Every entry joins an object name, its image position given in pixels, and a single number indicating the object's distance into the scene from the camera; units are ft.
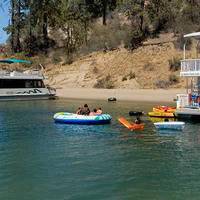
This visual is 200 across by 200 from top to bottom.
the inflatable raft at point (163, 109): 82.08
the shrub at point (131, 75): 146.92
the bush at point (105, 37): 174.81
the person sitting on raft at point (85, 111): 74.49
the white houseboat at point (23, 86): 130.21
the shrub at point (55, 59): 184.34
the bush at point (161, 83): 134.83
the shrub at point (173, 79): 135.03
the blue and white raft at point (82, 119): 71.05
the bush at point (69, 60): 175.83
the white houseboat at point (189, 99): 73.20
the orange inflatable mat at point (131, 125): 64.59
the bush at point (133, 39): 164.96
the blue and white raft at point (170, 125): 63.74
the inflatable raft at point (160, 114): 79.98
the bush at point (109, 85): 145.55
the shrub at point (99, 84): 149.94
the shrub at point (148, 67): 150.71
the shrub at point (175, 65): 143.13
